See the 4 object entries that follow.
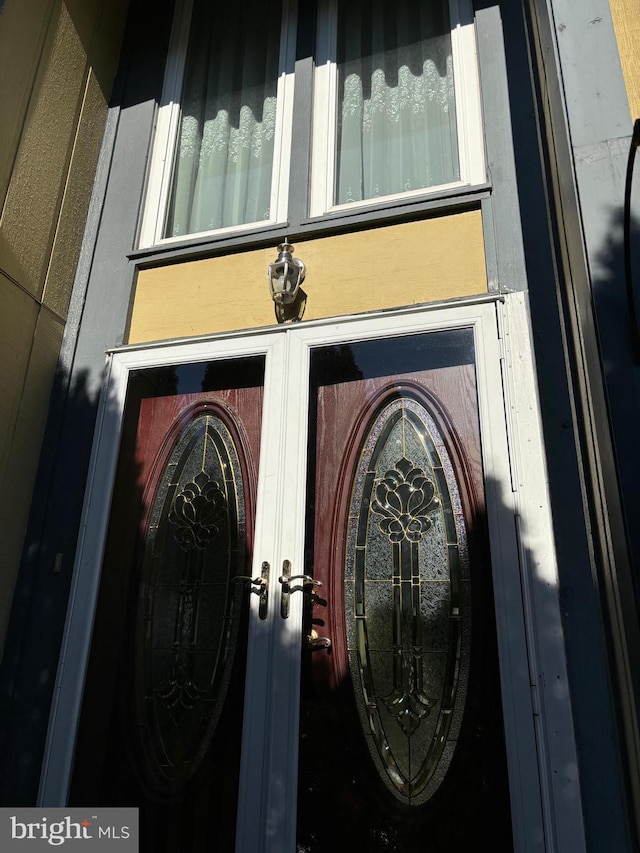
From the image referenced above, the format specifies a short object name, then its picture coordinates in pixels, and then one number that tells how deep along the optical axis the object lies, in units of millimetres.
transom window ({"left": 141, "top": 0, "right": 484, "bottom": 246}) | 4156
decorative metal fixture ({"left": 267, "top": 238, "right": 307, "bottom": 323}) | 3721
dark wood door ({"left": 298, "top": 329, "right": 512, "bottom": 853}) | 2752
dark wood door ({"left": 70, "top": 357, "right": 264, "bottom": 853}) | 3041
